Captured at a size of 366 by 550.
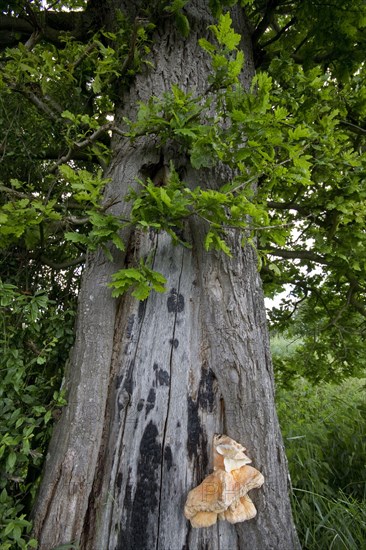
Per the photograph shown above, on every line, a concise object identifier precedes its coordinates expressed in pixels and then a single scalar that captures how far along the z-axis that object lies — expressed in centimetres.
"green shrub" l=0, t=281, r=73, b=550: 157
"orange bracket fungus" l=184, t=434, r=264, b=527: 142
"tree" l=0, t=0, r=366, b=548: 158
